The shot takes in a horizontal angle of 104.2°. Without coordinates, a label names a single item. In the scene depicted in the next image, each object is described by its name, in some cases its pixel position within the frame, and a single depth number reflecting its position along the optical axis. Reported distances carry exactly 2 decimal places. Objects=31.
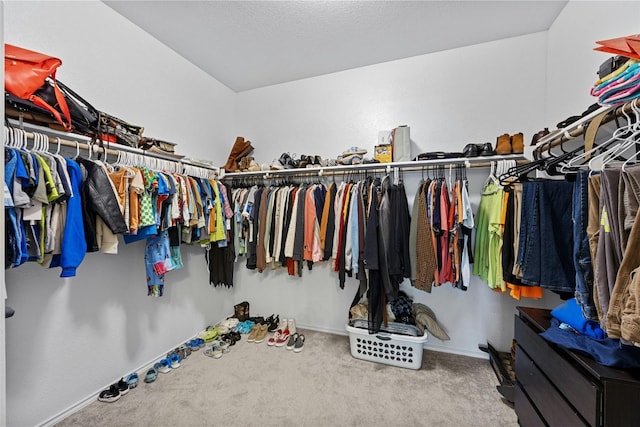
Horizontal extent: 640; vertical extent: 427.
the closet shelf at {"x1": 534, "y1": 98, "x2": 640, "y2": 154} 0.87
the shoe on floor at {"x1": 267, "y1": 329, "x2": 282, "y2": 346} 2.40
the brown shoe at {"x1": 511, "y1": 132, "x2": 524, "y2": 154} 1.88
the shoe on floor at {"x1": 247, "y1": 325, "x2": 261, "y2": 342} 2.49
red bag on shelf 1.12
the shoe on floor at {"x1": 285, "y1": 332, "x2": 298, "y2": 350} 2.35
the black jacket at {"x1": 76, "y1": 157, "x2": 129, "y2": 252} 1.40
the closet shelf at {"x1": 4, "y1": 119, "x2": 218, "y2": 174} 1.28
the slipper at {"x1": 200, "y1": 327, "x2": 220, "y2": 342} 2.48
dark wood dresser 0.81
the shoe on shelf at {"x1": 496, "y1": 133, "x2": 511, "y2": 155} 1.88
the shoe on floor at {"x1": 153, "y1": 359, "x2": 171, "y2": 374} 2.01
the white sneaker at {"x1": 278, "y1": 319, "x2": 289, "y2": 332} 2.63
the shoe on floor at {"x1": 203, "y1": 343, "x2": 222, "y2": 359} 2.22
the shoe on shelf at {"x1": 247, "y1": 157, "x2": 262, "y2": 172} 2.60
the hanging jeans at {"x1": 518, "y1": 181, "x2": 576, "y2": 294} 1.18
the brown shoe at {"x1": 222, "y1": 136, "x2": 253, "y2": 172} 2.77
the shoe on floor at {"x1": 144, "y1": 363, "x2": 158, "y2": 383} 1.89
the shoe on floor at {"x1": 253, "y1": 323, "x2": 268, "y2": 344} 2.46
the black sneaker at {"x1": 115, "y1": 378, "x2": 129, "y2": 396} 1.77
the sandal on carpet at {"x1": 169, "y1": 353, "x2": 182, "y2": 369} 2.07
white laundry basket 2.01
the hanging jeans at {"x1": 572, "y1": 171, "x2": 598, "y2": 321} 0.93
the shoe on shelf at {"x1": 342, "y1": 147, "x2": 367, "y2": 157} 2.30
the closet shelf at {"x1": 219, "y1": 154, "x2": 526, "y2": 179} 1.92
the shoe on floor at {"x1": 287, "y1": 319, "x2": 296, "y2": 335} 2.62
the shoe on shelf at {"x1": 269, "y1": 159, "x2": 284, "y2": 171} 2.48
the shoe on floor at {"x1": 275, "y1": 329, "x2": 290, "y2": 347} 2.40
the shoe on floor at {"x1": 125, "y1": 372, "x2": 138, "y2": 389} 1.84
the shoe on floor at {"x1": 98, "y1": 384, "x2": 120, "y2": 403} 1.70
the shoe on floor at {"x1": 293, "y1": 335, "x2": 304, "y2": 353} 2.29
